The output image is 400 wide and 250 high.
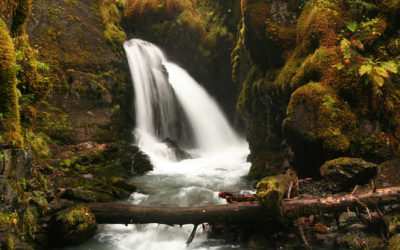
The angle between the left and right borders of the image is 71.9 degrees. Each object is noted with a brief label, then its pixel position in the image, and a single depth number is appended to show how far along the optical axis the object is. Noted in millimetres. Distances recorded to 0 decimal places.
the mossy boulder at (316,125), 6020
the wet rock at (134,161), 9492
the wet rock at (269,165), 7648
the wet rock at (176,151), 12174
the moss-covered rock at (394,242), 3804
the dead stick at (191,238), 4523
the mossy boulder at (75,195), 5324
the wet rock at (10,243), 2922
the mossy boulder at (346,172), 5176
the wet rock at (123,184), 7191
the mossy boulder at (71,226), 4520
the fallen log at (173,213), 4582
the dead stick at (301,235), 4160
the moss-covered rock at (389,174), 5094
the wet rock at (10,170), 3348
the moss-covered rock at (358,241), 4090
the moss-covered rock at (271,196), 4359
